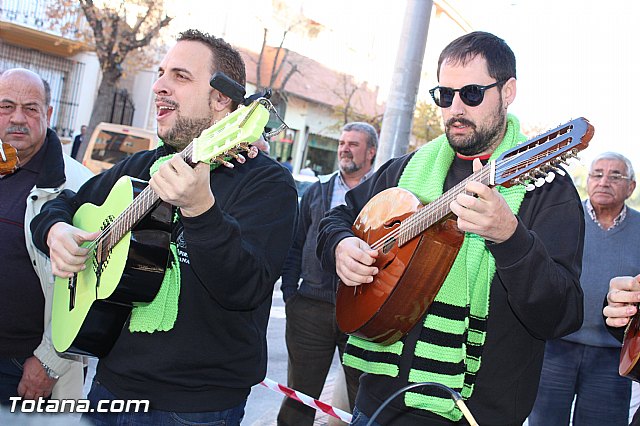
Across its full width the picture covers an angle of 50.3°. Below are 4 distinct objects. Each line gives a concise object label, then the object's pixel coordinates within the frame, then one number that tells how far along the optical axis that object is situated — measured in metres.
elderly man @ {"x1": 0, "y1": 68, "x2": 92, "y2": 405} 3.09
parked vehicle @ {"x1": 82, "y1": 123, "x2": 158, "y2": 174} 13.91
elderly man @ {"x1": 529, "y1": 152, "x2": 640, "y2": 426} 4.11
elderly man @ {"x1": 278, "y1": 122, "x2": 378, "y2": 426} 4.59
